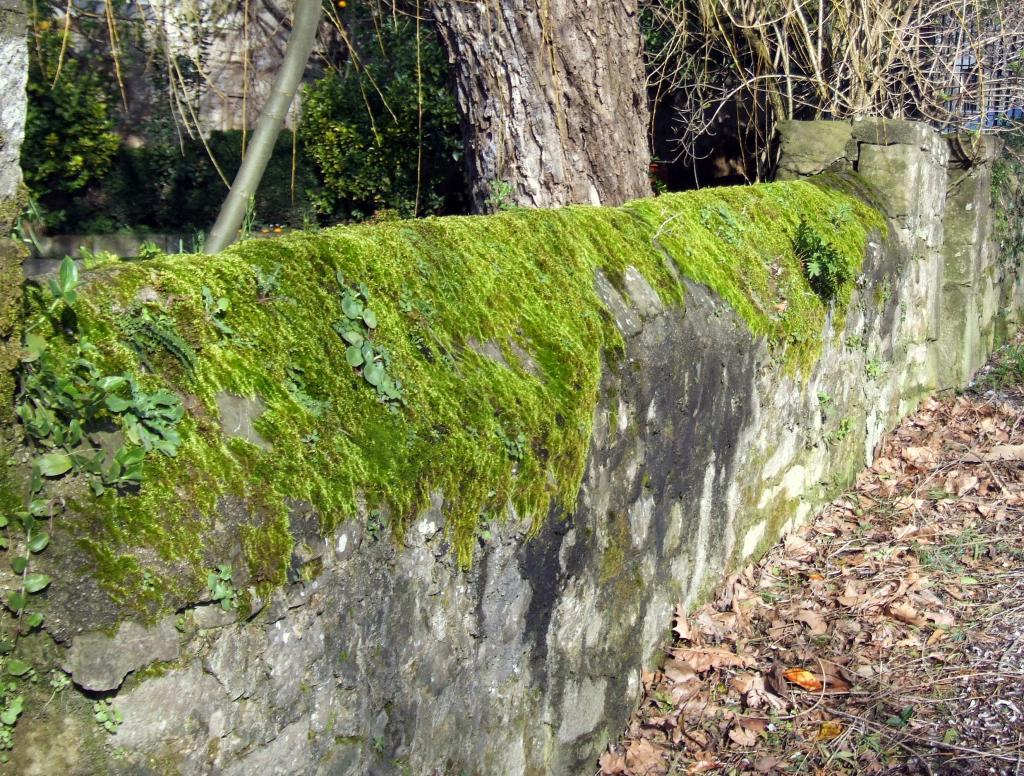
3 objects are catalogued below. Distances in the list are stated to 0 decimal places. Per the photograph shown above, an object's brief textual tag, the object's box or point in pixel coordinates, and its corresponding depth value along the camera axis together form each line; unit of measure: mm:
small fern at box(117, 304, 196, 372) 1805
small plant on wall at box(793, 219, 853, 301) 4426
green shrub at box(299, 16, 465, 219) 8688
